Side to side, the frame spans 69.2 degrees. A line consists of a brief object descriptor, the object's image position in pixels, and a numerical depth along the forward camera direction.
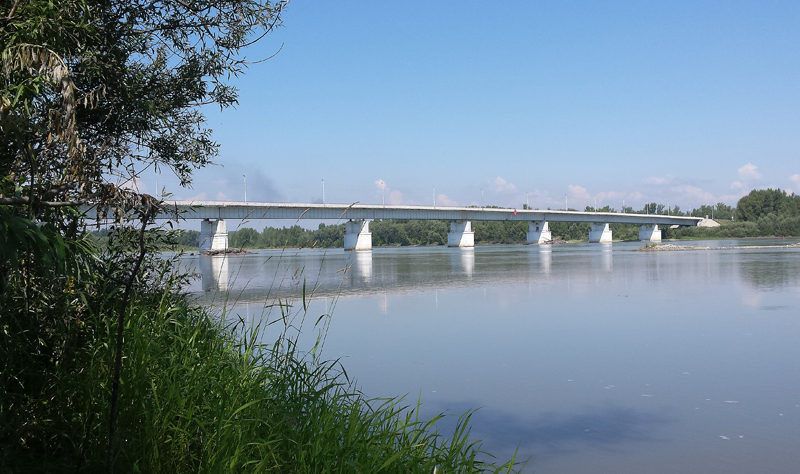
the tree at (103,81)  3.95
